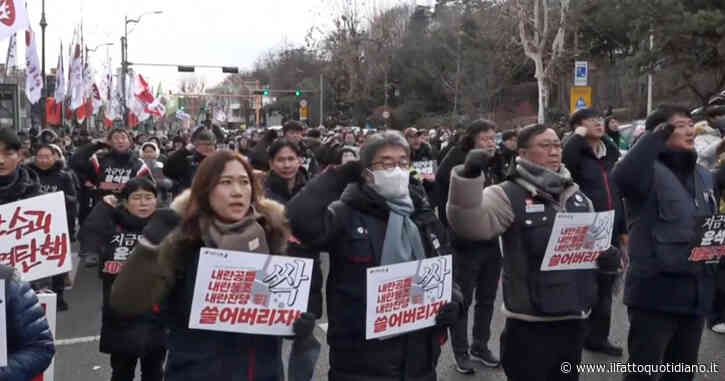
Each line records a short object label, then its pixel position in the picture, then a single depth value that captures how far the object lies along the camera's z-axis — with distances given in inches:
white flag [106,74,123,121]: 1190.3
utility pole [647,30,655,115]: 1038.8
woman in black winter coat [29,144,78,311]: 319.3
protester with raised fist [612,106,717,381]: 159.2
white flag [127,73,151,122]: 1082.7
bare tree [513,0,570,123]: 1143.0
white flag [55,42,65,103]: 962.7
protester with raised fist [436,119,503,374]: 214.1
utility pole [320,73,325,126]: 2151.8
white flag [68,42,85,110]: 951.0
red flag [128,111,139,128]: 1177.7
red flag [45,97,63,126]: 1056.8
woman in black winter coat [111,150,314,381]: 109.3
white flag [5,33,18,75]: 803.8
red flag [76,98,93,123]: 965.8
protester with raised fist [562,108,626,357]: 205.5
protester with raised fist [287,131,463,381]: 130.6
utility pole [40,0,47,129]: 831.1
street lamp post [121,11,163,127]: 1278.3
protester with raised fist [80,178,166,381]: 170.6
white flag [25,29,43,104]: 690.2
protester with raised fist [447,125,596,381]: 149.2
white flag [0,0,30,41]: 359.3
